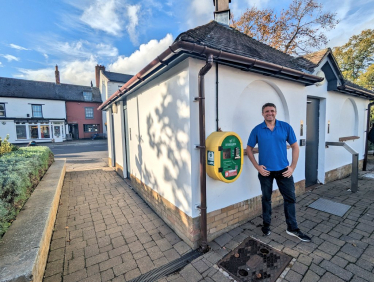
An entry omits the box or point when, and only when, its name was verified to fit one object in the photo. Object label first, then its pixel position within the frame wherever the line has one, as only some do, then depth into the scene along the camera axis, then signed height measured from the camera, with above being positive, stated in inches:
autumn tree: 448.4 +262.6
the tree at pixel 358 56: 521.1 +213.6
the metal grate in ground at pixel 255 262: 85.3 -70.6
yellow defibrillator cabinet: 100.8 -16.8
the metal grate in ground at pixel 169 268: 87.4 -72.8
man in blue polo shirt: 109.7 -21.4
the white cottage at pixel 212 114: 105.2 +10.2
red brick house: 1017.5 +96.5
